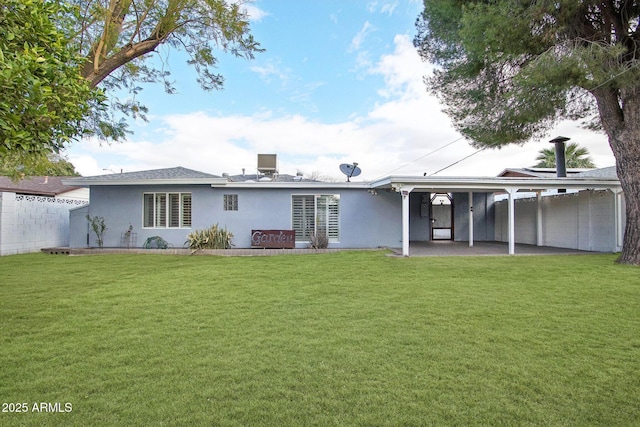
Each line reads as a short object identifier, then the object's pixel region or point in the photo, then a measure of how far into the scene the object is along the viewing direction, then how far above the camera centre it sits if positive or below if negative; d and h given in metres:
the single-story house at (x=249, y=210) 12.54 +0.41
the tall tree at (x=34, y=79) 2.63 +1.19
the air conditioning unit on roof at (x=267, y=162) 16.16 +2.67
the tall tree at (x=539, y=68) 8.22 +3.87
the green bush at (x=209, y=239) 12.12 -0.57
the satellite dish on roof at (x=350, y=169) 13.98 +2.00
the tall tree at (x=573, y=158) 23.31 +3.97
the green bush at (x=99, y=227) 12.88 -0.14
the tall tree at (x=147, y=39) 7.55 +4.61
